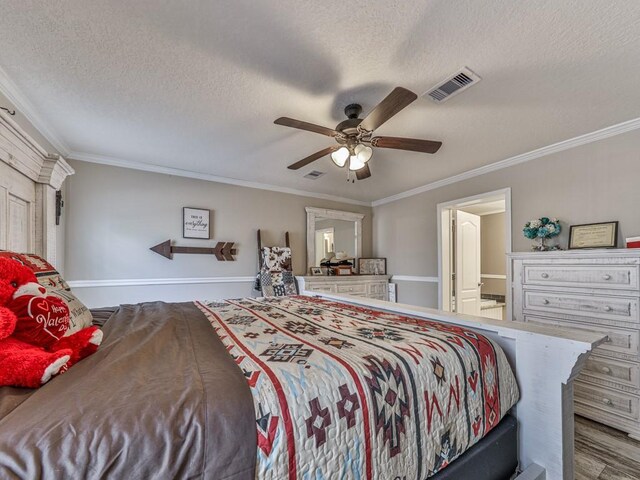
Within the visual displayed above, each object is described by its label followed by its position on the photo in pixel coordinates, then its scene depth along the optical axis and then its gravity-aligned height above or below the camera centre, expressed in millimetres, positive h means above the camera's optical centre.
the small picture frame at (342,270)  4645 -431
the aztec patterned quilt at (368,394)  752 -475
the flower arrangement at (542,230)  2783 +125
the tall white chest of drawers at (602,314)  2131 -581
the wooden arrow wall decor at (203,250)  3564 -82
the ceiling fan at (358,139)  1896 +790
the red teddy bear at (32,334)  762 -286
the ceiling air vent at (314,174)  3769 +923
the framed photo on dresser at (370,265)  5043 -384
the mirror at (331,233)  4730 +172
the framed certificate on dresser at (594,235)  2465 +60
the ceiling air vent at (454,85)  1809 +1044
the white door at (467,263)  4098 -297
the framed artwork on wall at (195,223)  3705 +274
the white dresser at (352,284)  4270 -643
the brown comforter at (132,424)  563 -392
